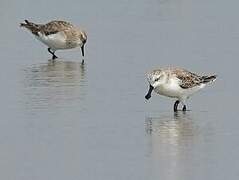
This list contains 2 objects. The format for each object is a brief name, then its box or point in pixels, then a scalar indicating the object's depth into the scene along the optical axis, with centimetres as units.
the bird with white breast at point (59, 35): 2059
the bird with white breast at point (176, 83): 1449
